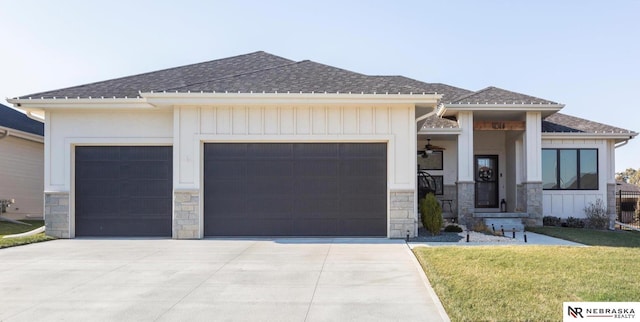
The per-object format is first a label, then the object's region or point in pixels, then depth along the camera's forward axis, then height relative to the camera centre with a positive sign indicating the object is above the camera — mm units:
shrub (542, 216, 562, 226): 13297 -1653
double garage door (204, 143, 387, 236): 10156 -436
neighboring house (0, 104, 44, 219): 15180 +217
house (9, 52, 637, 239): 9969 +401
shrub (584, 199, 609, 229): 13219 -1453
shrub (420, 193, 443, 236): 10383 -1153
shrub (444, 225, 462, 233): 11141 -1606
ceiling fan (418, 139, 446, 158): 13641 +796
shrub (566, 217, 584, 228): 13289 -1718
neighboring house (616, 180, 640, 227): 16391 -1835
